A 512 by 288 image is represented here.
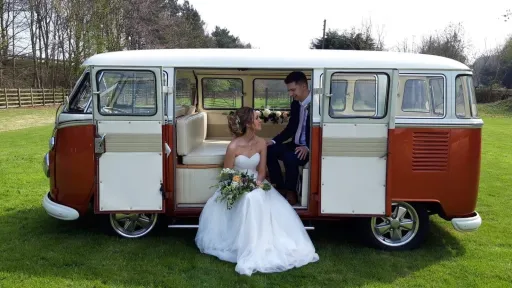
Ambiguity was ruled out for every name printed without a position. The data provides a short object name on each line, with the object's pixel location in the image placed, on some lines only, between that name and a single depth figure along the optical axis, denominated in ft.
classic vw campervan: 15.92
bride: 15.21
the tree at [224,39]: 179.73
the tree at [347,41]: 114.01
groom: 17.48
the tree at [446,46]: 129.39
